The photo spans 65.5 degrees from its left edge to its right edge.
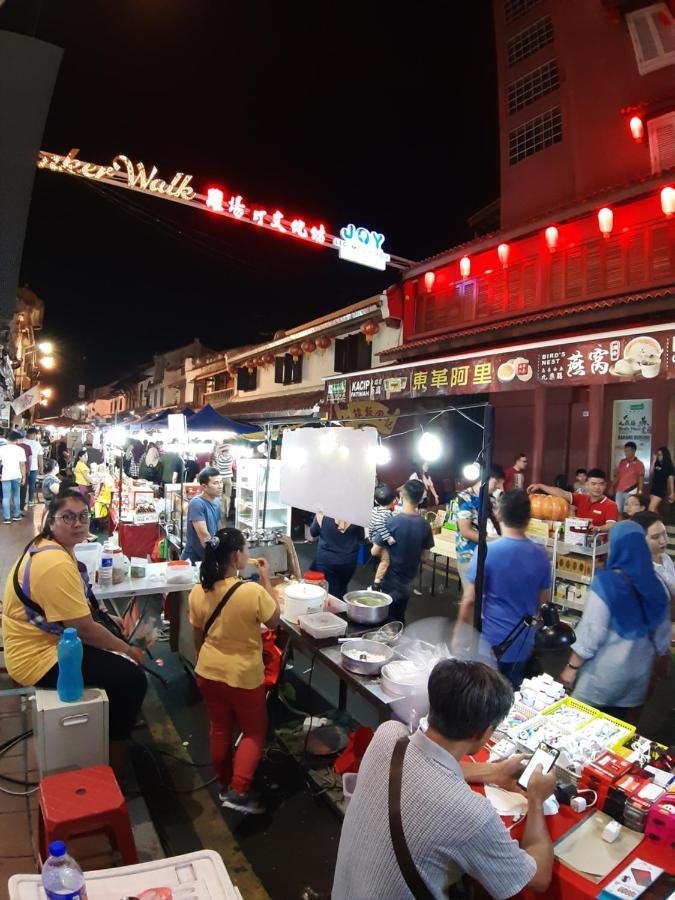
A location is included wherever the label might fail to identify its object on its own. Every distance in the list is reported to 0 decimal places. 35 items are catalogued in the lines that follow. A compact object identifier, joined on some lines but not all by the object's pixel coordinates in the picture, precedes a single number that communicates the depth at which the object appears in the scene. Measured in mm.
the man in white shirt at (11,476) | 12672
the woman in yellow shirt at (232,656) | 3660
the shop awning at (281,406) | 17453
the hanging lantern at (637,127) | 11258
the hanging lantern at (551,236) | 11336
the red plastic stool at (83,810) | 2547
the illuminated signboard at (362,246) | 13469
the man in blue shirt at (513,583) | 4117
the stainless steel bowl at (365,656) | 3615
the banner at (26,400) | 14352
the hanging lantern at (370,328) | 16031
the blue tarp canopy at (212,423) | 10000
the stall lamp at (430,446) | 5348
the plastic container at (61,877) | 1754
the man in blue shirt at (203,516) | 6574
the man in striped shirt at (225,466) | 14406
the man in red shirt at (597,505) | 8137
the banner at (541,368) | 7605
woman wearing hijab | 3438
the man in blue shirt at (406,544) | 5734
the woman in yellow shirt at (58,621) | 3469
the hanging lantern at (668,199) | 9250
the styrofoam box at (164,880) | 1947
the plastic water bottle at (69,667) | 3312
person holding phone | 1750
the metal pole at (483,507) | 3812
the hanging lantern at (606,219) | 10250
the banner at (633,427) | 11867
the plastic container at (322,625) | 4148
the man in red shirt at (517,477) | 11477
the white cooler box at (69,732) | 3260
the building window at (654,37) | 11242
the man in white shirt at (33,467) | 14770
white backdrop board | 4832
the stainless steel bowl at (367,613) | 4426
